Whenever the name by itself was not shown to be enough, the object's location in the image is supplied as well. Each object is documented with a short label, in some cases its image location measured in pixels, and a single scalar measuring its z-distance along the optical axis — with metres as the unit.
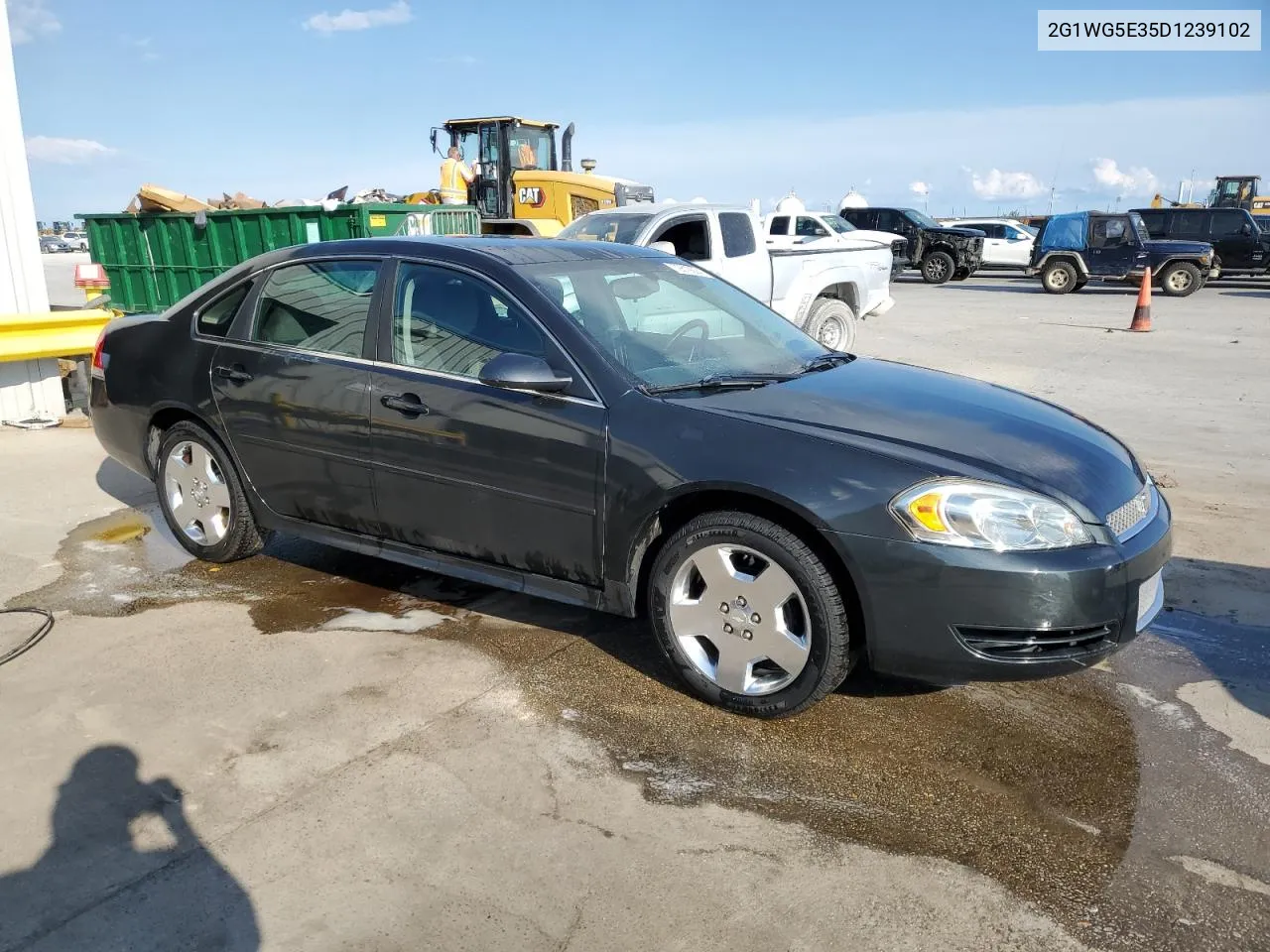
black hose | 3.95
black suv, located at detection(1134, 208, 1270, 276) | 23.06
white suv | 27.23
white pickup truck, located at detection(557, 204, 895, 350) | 9.70
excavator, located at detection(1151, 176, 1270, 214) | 34.56
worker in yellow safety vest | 15.08
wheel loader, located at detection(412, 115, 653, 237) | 15.77
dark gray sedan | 3.08
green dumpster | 10.83
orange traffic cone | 14.98
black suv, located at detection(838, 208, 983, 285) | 26.34
